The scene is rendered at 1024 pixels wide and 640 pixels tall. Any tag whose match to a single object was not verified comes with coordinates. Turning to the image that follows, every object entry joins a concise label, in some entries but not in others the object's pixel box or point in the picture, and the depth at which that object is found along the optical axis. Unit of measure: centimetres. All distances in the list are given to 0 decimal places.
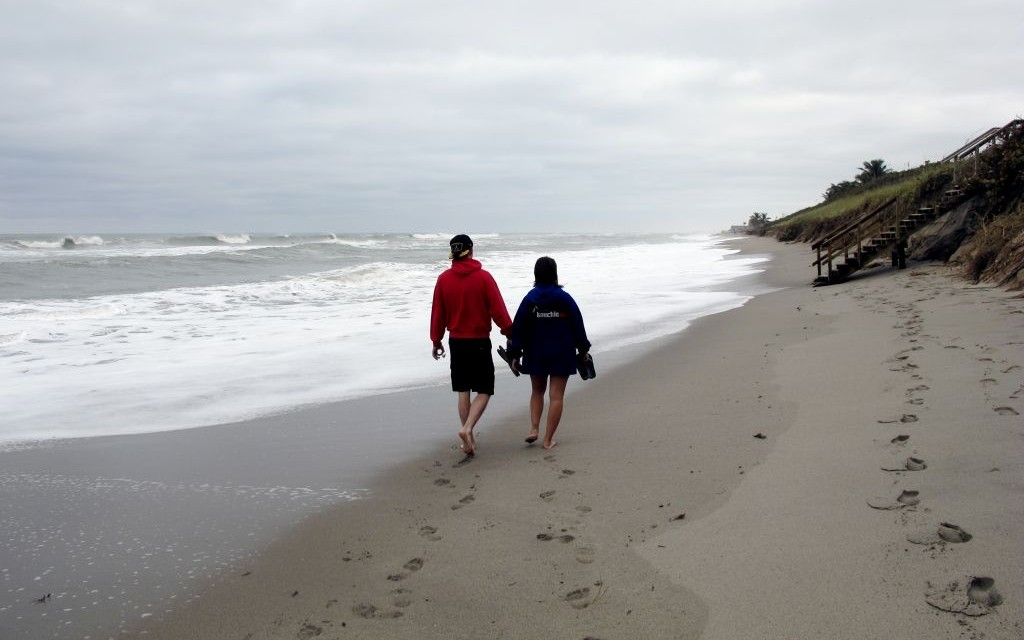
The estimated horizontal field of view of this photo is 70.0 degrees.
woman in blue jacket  610
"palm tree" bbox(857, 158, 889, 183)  5806
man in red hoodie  610
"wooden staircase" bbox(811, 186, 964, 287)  1844
